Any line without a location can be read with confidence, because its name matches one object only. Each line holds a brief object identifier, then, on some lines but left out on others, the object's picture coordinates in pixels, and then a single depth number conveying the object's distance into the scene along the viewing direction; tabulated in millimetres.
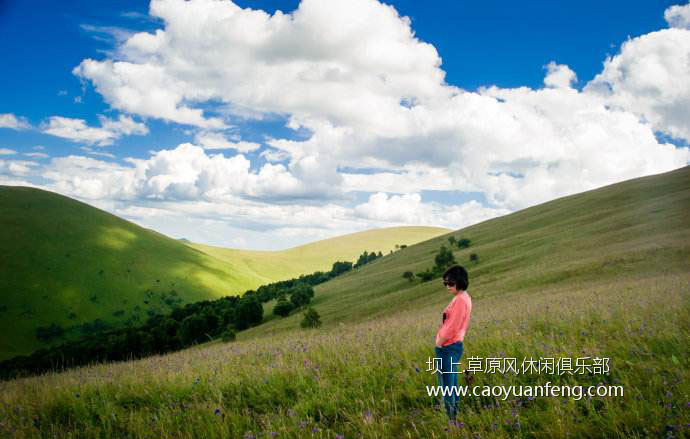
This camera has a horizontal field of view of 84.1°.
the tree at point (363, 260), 157575
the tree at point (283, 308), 79169
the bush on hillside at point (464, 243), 85312
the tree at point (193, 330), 83312
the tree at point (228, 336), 53562
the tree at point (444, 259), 65856
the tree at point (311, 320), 48250
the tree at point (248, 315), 80000
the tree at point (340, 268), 156375
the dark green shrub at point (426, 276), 61000
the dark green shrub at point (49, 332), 102706
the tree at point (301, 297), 79875
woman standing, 5434
